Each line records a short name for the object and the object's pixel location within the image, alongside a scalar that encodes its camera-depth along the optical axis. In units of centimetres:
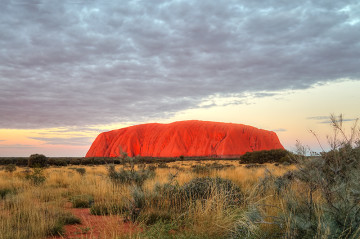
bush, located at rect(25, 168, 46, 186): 1241
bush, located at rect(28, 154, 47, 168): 2981
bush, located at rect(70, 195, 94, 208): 838
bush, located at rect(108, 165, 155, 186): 936
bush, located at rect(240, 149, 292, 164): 4178
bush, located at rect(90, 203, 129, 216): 701
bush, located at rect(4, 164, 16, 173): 2127
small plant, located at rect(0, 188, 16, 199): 1014
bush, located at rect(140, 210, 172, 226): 604
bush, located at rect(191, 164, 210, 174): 1585
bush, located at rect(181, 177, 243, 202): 743
